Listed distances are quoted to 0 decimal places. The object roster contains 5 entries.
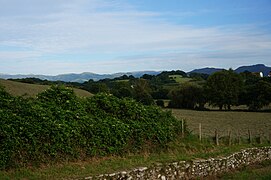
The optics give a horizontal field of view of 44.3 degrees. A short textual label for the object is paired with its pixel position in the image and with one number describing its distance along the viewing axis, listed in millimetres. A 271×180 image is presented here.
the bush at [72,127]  10352
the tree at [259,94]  62562
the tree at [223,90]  67125
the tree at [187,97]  67812
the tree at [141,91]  60625
